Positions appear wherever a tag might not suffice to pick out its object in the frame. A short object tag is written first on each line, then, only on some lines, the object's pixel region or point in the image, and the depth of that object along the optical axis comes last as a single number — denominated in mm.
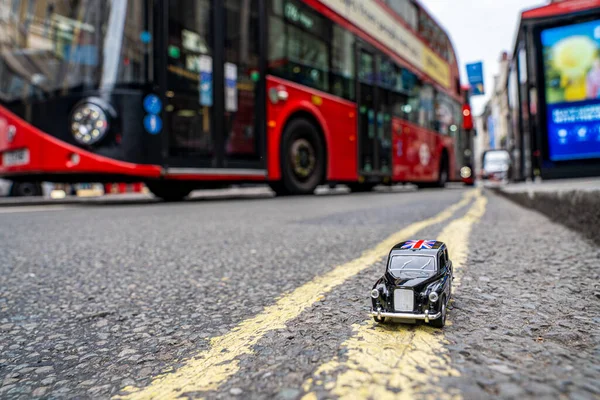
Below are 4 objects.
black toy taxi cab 667
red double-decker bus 5230
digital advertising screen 5602
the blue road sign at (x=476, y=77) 9438
